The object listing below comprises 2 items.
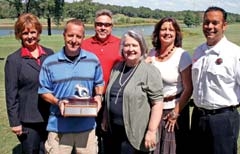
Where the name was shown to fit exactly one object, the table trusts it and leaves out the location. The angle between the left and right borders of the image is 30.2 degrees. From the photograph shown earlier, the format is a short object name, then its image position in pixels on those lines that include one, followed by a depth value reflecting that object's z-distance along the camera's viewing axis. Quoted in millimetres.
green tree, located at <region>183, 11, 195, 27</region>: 99438
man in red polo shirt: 4965
